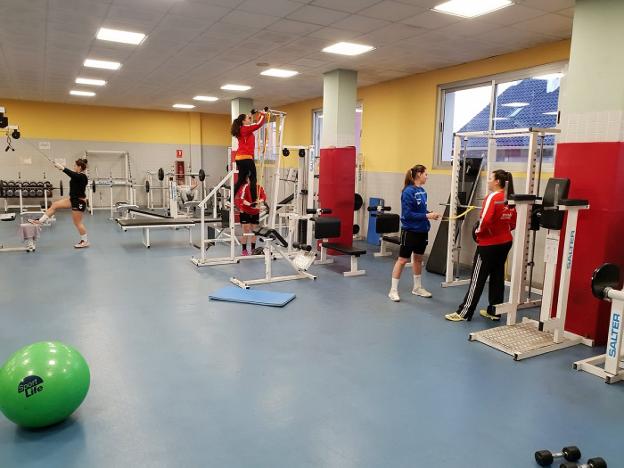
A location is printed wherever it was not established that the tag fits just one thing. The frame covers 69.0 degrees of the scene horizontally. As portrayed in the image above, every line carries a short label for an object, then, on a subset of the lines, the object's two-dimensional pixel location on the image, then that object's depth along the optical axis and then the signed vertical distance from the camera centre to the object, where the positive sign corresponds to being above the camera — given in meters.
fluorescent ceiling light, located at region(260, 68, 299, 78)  7.46 +1.63
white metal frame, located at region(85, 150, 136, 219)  12.31 -0.33
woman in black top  7.03 -0.52
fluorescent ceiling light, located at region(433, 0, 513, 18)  4.19 +1.58
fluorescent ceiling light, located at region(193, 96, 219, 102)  10.68 +1.66
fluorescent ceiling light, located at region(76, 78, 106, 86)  8.63 +1.61
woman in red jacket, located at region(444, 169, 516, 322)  3.96 -0.64
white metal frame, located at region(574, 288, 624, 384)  3.06 -1.11
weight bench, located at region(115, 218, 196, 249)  7.26 -0.92
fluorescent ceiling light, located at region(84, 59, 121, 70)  7.02 +1.60
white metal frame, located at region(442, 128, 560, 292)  3.99 +0.01
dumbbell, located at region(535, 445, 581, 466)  2.15 -1.31
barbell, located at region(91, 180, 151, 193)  11.09 -0.51
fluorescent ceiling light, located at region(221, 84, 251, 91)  9.08 +1.65
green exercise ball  2.23 -1.10
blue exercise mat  4.56 -1.31
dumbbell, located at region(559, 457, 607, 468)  2.05 -1.28
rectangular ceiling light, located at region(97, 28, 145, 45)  5.42 +1.59
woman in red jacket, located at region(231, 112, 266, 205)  6.01 +0.24
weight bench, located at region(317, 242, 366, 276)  5.85 -1.03
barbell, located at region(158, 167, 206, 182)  11.39 -0.18
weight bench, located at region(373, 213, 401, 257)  6.46 -0.74
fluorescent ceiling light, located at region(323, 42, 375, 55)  5.74 +1.59
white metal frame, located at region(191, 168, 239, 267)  5.99 -1.07
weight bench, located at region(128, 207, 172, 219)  7.97 -0.82
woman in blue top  4.56 -0.46
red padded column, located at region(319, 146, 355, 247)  6.94 -0.22
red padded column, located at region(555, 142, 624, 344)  3.54 -0.33
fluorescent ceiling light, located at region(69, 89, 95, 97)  10.20 +1.63
